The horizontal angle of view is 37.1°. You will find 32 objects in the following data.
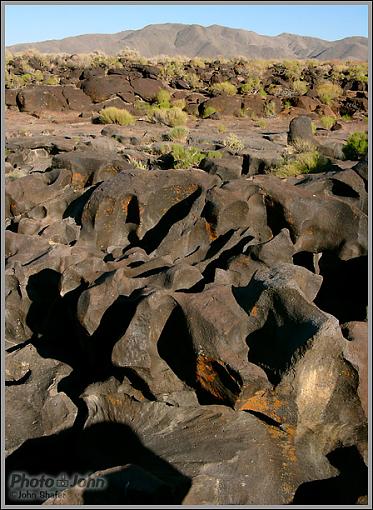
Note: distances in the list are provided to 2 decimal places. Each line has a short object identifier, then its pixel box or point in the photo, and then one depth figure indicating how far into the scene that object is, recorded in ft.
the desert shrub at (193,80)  100.39
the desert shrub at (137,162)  35.95
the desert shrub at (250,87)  92.58
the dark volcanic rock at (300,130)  44.46
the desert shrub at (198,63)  130.62
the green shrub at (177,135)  51.60
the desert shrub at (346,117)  69.45
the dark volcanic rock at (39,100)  74.23
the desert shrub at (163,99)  76.83
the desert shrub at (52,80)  95.60
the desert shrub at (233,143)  45.54
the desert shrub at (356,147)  35.63
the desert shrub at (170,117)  65.36
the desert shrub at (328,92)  83.41
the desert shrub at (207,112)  72.40
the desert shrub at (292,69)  108.68
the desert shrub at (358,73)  104.73
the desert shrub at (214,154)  37.24
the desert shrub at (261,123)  65.38
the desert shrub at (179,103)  76.21
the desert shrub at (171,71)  106.30
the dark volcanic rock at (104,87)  81.20
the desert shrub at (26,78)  95.77
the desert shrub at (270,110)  73.11
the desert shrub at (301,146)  40.73
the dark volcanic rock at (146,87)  83.66
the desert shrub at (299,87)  92.94
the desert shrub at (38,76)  99.29
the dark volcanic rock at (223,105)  73.87
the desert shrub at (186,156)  36.27
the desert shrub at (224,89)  90.53
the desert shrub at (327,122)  62.13
